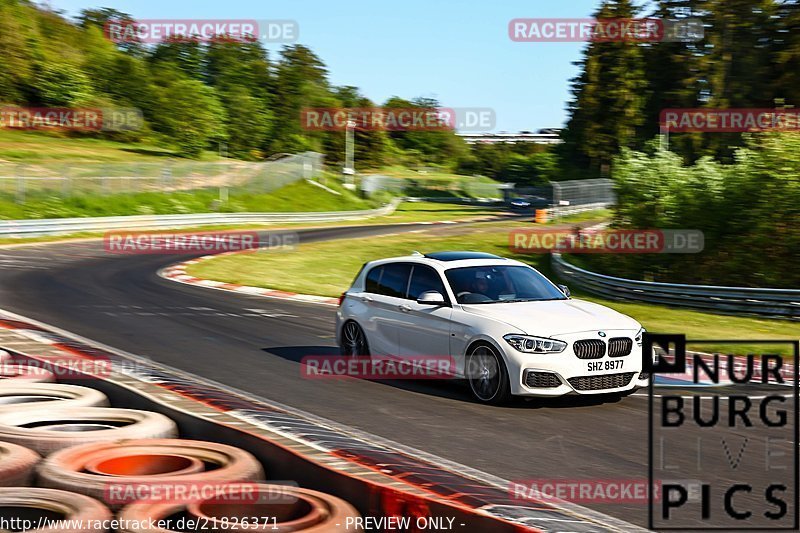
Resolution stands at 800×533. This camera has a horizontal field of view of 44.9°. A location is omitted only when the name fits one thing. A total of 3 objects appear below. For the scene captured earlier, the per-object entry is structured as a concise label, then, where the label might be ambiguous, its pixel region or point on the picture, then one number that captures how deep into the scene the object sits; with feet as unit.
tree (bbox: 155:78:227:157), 283.79
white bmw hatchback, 32.50
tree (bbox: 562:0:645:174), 287.89
